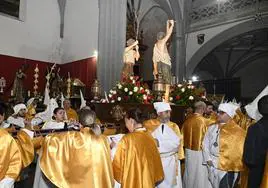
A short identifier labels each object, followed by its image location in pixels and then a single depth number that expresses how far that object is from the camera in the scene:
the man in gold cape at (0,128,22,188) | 2.46
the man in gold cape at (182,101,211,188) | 5.20
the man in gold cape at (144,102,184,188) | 4.01
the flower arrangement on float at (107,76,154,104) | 7.21
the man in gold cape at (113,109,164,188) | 3.10
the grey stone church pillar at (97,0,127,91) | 10.29
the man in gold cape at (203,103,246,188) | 3.91
